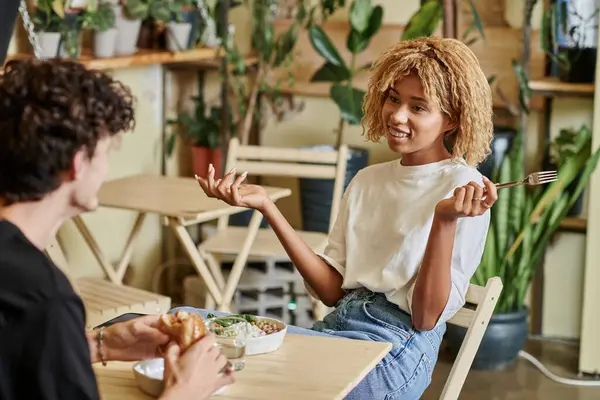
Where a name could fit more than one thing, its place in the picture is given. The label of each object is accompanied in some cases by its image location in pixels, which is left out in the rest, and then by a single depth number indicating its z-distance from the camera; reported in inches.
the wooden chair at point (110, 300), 127.2
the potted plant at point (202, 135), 187.2
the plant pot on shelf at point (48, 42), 144.9
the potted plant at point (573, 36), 158.7
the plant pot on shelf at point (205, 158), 188.1
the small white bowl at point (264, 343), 74.7
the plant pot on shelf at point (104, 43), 156.6
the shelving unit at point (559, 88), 159.5
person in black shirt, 53.9
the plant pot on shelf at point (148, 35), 174.9
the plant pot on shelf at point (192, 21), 176.4
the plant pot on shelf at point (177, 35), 172.7
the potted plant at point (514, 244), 159.2
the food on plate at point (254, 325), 76.2
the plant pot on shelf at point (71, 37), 148.0
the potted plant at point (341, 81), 170.9
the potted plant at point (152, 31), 169.9
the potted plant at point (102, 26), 153.5
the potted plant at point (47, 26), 144.9
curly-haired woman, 86.0
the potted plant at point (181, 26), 172.2
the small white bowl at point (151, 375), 66.0
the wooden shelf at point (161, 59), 153.9
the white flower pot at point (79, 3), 152.6
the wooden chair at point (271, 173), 155.3
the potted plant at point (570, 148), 157.9
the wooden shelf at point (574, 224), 170.6
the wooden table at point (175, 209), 137.5
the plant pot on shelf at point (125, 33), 163.0
